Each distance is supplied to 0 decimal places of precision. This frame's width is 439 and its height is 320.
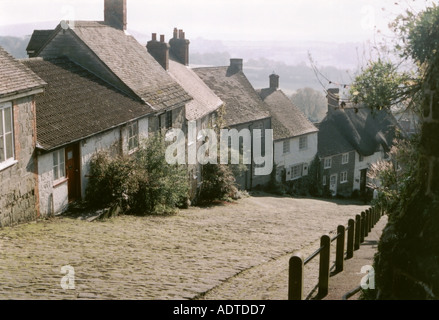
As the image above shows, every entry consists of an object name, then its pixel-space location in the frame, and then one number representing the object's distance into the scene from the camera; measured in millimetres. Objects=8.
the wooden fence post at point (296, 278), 7078
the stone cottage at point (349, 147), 47500
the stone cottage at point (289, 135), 42812
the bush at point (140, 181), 18016
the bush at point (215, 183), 30172
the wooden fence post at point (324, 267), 8422
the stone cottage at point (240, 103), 39469
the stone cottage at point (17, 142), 13430
